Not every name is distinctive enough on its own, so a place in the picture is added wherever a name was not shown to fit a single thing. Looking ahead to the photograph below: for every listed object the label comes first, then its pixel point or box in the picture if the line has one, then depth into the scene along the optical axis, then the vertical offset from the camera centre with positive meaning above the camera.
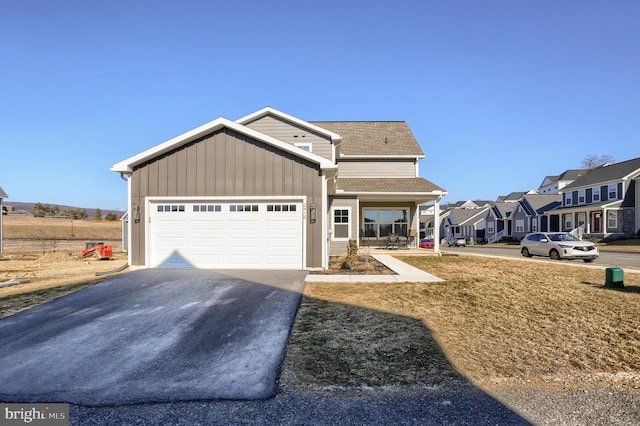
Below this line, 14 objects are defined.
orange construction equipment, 17.50 -1.74
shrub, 11.70 -1.44
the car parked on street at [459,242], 40.91 -3.01
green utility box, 8.90 -1.63
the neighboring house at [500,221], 46.81 -0.48
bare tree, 68.56 +11.51
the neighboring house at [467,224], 53.16 -1.01
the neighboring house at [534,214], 40.74 +0.45
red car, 30.46 -2.45
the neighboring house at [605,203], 31.72 +1.51
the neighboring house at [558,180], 62.33 +7.47
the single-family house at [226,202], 11.23 +0.61
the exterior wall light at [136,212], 11.39 +0.26
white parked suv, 16.06 -1.54
